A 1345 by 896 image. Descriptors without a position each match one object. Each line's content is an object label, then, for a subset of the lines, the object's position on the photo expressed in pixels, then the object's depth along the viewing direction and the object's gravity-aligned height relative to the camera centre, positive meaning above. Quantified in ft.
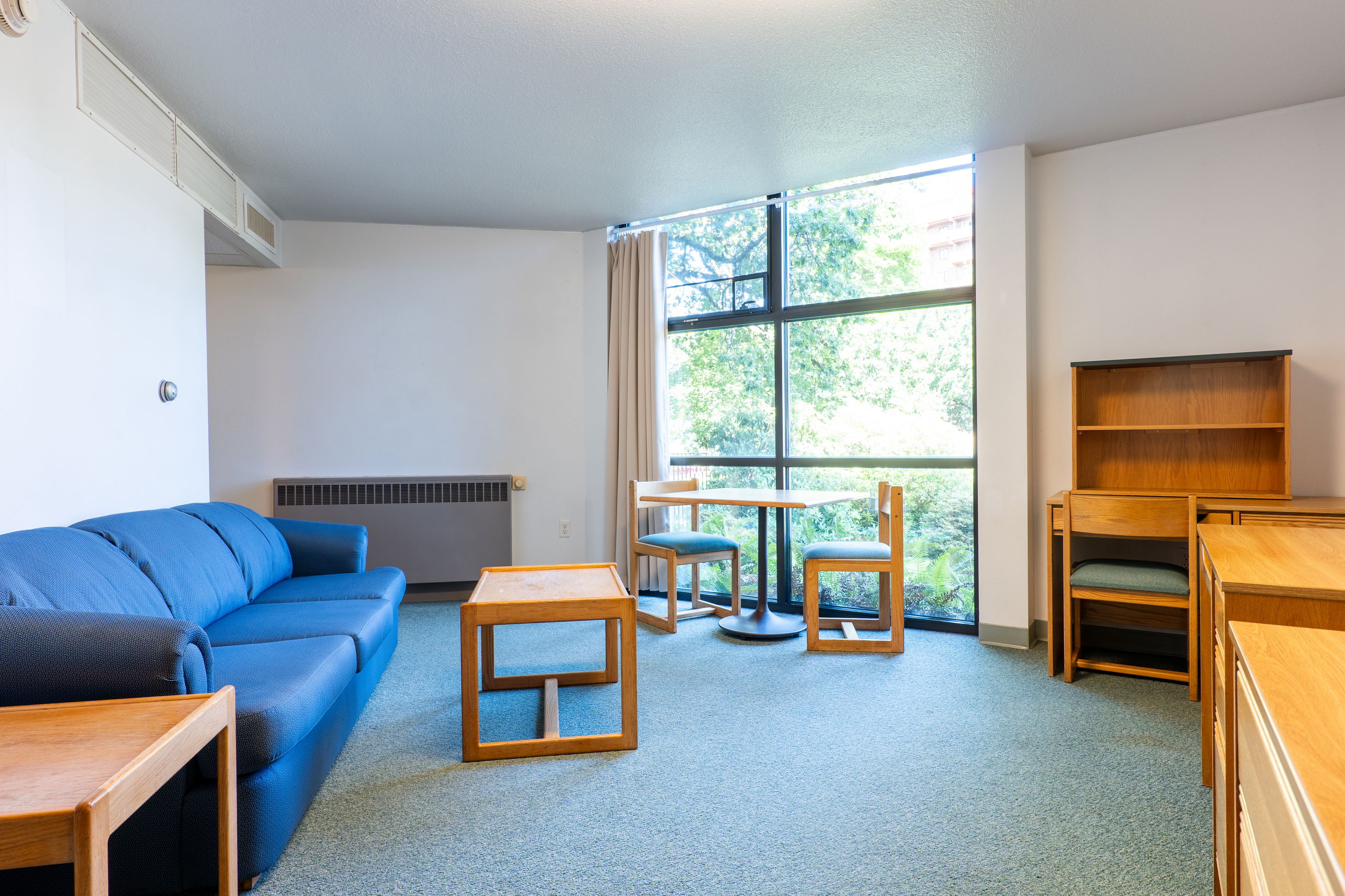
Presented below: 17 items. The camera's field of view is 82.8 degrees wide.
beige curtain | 15.43 +1.44
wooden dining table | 11.86 -0.91
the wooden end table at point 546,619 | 7.68 -1.78
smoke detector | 6.48 +3.75
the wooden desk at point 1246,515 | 8.75 -0.88
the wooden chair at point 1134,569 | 9.16 -1.64
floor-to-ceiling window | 12.87 +1.47
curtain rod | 12.91 +4.54
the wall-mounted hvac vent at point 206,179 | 10.86 +4.13
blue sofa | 4.87 -1.84
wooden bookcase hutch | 10.44 +0.21
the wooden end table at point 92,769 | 3.05 -1.47
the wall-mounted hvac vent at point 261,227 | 13.62 +4.13
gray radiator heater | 15.30 -1.38
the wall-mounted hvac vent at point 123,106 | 8.43 +4.15
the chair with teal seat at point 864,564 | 11.41 -1.83
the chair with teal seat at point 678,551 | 12.86 -1.81
